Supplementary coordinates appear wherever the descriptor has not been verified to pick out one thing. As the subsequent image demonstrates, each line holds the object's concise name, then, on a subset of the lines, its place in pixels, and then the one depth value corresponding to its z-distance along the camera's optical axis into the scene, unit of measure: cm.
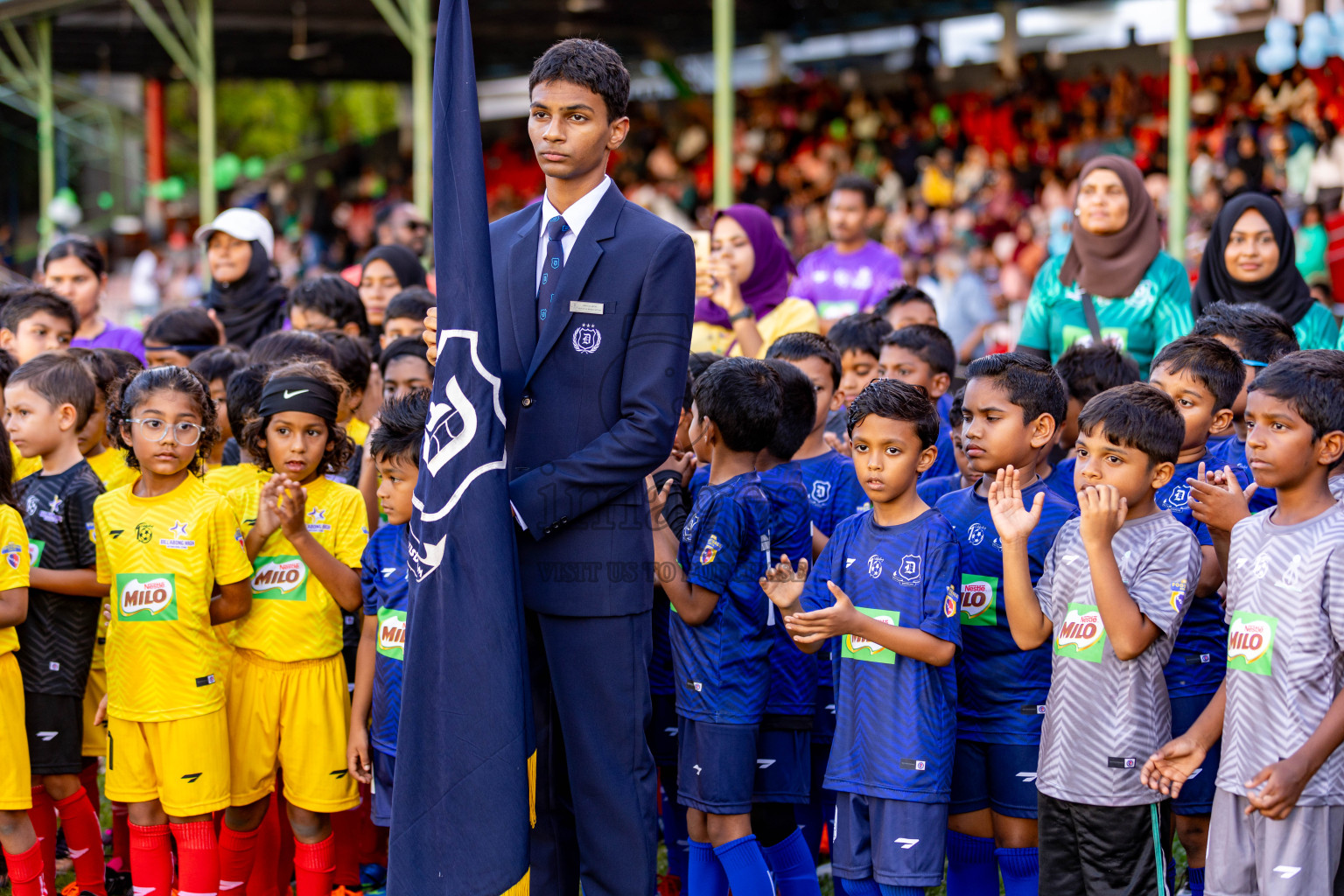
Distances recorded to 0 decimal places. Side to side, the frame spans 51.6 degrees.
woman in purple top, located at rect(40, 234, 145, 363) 632
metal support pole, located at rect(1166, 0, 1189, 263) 938
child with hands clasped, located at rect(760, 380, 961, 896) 347
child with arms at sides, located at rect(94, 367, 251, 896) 398
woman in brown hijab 544
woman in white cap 689
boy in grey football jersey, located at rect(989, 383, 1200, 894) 328
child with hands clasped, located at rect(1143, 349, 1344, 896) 299
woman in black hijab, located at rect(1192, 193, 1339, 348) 532
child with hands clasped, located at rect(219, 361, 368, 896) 414
